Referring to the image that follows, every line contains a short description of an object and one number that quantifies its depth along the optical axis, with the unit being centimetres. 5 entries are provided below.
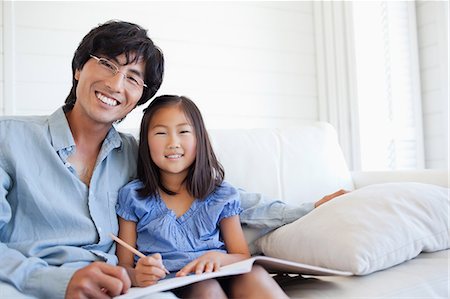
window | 312
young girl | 131
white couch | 117
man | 100
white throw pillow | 118
